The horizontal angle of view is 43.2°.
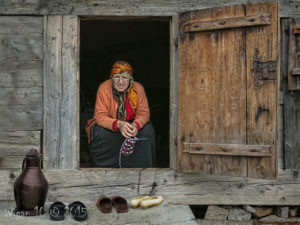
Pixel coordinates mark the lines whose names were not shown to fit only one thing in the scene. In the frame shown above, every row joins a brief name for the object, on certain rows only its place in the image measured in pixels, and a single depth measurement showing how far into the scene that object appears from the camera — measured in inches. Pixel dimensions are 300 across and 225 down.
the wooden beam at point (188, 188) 174.4
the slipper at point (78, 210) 147.4
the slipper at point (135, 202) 162.4
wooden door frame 171.0
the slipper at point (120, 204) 159.0
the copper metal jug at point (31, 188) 148.2
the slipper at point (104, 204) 158.2
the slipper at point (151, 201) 162.0
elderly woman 195.0
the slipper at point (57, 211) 146.5
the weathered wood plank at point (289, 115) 171.0
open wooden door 149.0
